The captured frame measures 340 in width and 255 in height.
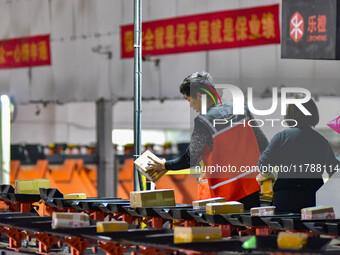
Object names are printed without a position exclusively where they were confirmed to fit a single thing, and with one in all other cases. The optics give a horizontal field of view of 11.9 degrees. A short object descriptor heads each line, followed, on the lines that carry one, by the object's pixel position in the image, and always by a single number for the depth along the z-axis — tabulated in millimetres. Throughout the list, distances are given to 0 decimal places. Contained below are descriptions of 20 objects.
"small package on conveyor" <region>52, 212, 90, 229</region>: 11857
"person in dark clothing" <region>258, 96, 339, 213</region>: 12782
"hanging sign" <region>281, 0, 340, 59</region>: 17789
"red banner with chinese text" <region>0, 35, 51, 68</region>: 32833
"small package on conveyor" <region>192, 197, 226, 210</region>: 12666
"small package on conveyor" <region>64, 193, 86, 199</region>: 15434
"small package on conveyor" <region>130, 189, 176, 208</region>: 13309
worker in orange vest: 12991
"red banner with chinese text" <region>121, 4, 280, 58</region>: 24711
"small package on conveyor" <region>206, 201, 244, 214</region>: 11929
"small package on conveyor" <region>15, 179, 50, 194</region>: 16532
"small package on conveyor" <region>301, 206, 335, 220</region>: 11395
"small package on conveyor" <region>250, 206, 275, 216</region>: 11938
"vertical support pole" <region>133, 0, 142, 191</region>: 17356
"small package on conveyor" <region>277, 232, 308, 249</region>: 9227
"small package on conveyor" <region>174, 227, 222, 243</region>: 9971
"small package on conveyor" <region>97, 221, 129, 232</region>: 11171
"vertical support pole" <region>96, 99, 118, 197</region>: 30925
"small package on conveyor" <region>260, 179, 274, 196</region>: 13765
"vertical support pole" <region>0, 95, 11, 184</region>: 19827
